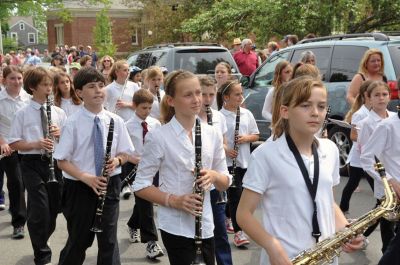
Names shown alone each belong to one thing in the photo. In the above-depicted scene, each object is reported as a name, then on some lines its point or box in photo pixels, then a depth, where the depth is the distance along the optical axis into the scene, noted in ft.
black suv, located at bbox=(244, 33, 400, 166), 27.81
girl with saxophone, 9.46
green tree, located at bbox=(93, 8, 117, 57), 135.13
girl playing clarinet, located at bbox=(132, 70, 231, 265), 12.20
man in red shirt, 47.14
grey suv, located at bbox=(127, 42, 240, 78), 39.58
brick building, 162.30
